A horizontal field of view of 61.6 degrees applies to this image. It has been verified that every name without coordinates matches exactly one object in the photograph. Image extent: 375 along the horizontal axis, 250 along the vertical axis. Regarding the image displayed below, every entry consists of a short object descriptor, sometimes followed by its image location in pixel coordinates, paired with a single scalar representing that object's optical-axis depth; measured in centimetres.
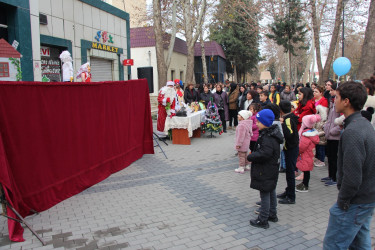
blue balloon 997
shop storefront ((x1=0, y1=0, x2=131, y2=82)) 873
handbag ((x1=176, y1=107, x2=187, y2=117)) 978
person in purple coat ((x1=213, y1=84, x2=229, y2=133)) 1211
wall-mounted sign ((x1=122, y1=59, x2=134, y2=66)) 1599
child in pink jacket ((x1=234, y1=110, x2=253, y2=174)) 673
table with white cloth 972
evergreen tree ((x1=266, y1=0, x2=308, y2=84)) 2286
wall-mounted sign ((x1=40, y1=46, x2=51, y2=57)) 1074
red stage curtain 413
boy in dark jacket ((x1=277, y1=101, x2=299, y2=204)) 498
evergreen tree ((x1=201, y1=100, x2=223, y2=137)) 1091
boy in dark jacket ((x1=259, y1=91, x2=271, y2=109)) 809
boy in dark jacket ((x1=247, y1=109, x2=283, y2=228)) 403
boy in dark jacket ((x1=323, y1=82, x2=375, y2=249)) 238
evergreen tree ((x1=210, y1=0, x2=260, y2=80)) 3588
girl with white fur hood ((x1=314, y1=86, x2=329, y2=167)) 653
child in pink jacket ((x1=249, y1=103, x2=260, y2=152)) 708
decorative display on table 1118
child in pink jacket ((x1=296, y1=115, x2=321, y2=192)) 551
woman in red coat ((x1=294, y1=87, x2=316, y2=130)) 668
